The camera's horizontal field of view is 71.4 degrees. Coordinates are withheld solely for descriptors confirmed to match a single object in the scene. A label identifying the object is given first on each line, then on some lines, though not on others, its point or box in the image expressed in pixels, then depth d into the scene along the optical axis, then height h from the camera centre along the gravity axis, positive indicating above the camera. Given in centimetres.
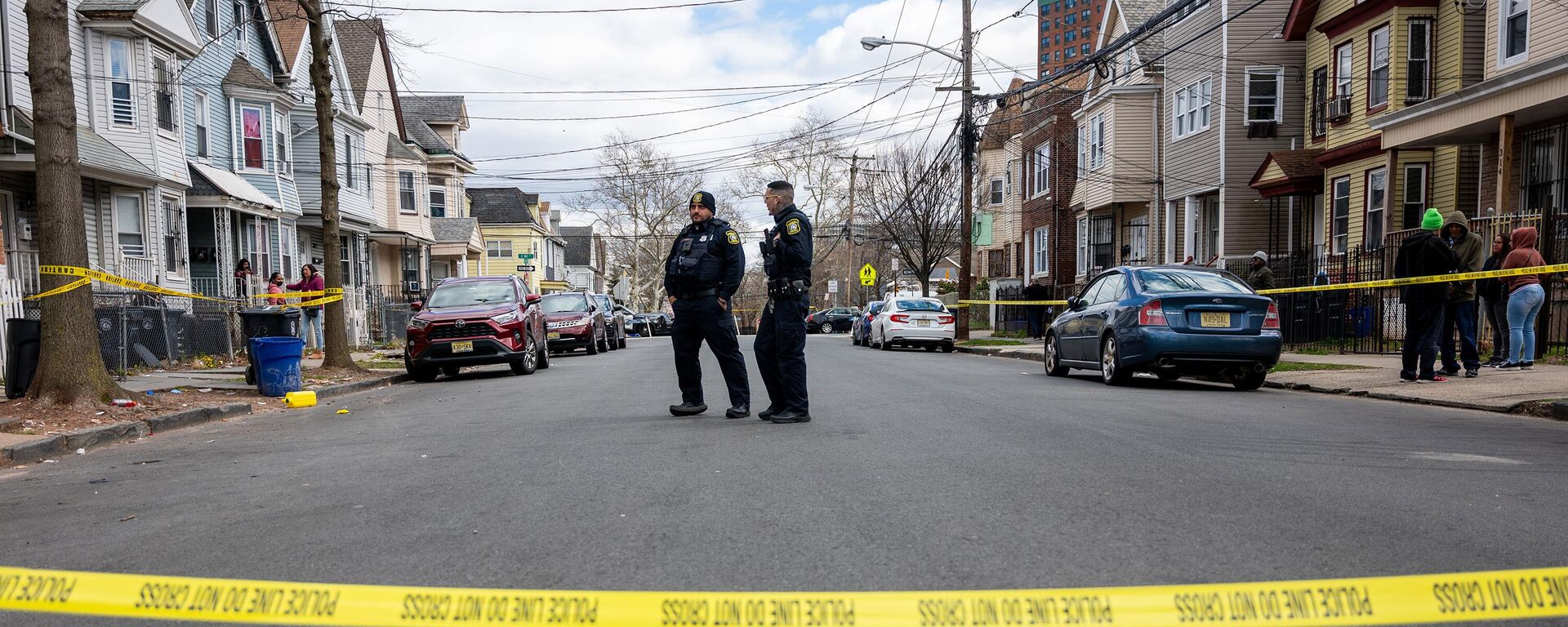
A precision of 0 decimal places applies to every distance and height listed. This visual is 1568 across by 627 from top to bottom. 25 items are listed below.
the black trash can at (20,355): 953 -61
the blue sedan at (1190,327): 1170 -66
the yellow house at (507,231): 6531 +284
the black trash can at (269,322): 1359 -51
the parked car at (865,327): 2905 -152
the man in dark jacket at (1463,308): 1157 -49
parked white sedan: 2552 -122
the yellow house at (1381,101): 2019 +325
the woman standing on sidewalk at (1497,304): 1255 -51
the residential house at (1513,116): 1520 +219
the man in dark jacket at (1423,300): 1090 -37
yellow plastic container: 1195 -130
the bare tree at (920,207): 4194 +253
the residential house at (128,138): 1936 +284
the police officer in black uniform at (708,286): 860 -9
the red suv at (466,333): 1547 -78
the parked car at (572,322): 2419 -102
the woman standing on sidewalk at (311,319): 2053 -72
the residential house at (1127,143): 3216 +373
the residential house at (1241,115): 2656 +373
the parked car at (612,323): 2841 -124
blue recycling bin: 1250 -94
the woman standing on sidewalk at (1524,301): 1184 -44
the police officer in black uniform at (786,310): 814 -28
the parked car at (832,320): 5184 -227
